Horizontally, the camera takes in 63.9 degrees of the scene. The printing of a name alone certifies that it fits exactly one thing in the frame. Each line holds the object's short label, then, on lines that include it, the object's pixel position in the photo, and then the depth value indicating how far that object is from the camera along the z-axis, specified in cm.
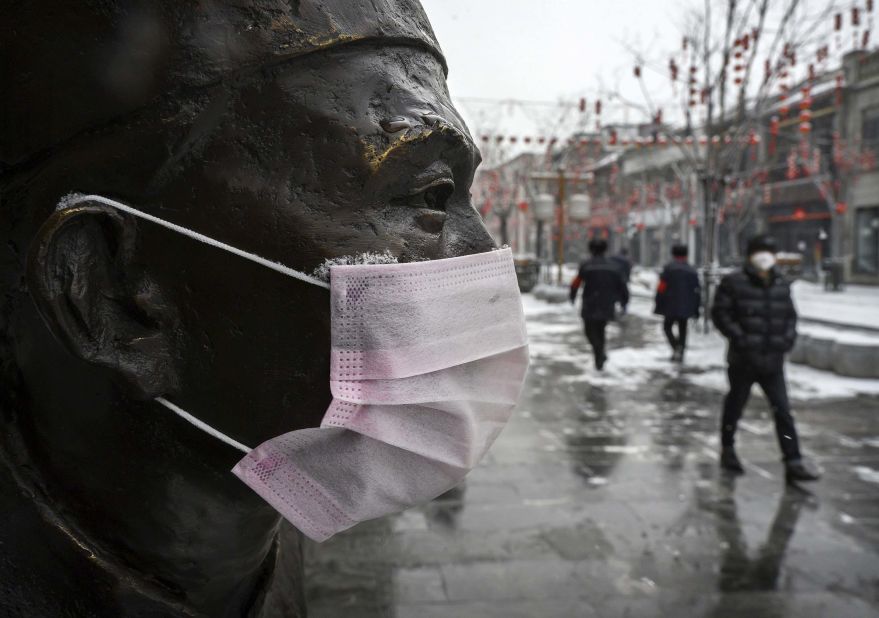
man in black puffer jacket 538
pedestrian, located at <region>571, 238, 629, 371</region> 980
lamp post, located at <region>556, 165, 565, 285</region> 2073
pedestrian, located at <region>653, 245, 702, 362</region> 1049
